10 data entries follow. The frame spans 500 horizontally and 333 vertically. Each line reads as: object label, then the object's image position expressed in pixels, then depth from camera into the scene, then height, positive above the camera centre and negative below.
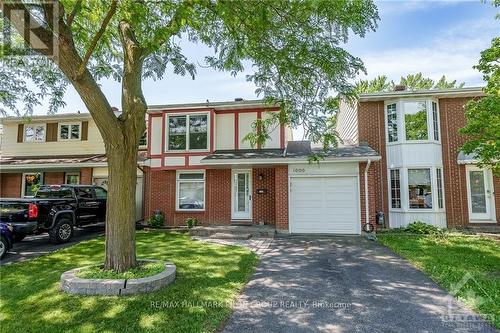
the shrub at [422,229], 10.97 -1.36
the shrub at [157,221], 12.94 -1.20
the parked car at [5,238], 7.80 -1.17
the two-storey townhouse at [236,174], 11.30 +0.78
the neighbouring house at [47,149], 15.34 +2.38
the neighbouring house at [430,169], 12.03 +0.96
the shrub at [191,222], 12.61 -1.22
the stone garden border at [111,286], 4.98 -1.55
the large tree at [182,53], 5.30 +2.93
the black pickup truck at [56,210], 8.45 -0.53
